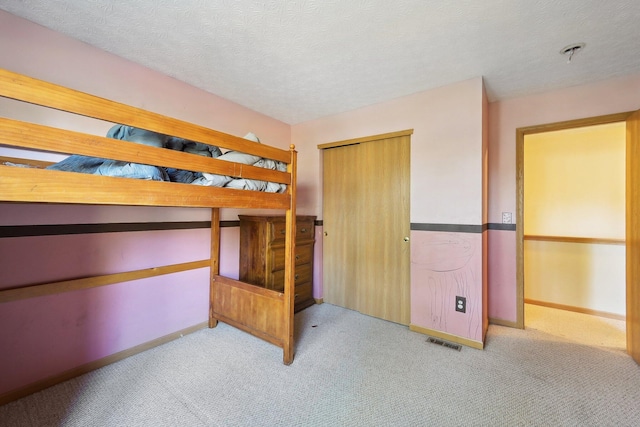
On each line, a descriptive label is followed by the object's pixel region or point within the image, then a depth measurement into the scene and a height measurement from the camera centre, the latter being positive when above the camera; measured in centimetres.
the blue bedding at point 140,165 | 110 +24
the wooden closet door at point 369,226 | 249 -7
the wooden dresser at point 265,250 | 238 -32
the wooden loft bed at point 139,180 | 83 +15
